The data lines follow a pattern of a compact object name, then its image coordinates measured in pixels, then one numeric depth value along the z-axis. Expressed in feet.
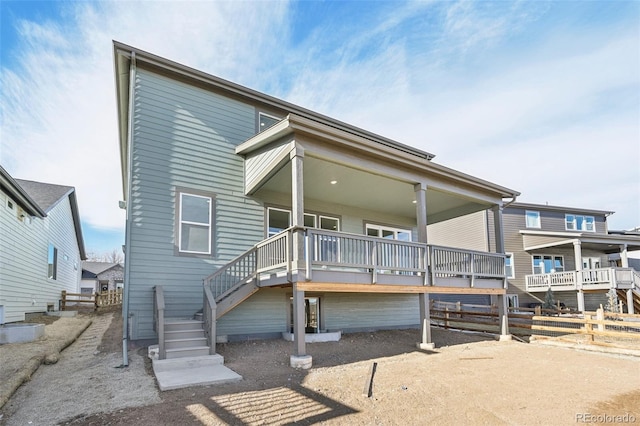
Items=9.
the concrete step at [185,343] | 23.47
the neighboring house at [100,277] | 131.26
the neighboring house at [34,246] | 36.47
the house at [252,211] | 26.07
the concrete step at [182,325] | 24.63
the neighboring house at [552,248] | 65.57
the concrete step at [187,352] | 22.74
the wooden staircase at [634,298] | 64.37
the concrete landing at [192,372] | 18.54
